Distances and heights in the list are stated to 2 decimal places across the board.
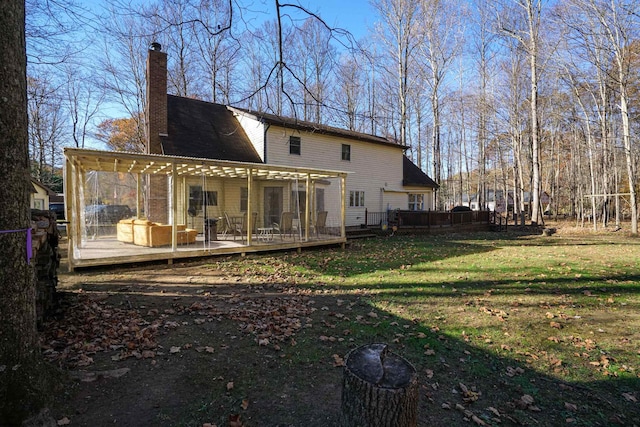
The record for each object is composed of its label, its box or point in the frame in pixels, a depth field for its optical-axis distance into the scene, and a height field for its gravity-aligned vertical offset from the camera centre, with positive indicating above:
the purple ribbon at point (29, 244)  2.58 -0.22
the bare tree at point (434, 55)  25.50 +13.11
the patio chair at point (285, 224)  12.77 -0.40
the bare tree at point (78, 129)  30.00 +8.46
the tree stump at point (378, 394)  1.92 -1.10
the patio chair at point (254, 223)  14.91 -0.42
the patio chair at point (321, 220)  13.95 -0.28
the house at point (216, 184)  9.63 +1.45
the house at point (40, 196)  23.53 +1.62
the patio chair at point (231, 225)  12.79 -0.44
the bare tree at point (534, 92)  20.09 +8.01
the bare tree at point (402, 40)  22.44 +13.38
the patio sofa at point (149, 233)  10.31 -0.60
